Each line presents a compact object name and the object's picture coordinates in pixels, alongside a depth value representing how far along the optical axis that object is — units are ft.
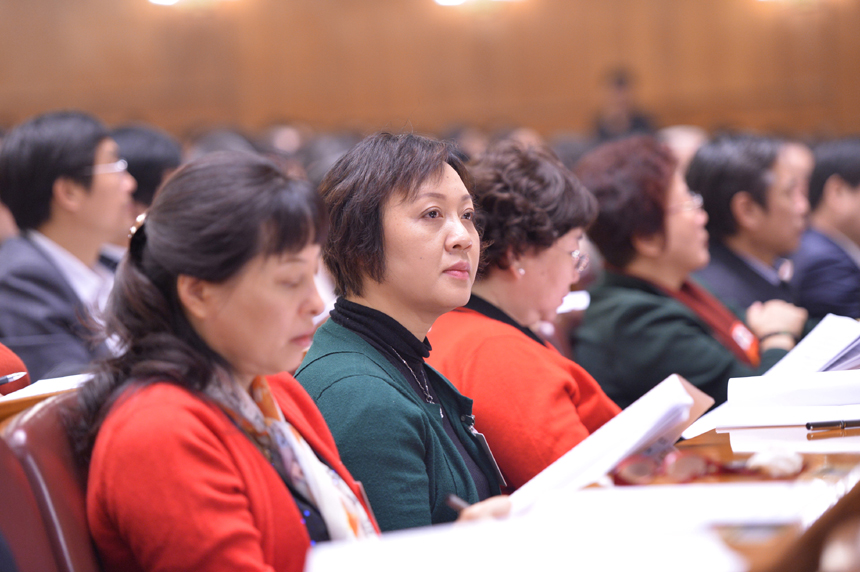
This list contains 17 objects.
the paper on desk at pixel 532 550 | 9.13
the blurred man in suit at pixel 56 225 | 12.28
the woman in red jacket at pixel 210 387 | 9.52
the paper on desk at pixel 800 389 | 10.69
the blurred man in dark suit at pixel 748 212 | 13.64
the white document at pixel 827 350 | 11.08
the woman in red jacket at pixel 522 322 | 10.83
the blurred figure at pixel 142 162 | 14.17
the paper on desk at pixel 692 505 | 9.37
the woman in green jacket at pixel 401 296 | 10.40
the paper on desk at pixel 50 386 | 10.02
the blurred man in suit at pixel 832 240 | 13.72
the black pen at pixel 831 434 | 10.47
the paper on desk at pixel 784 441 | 10.29
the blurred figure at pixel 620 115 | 34.60
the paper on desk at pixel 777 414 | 10.63
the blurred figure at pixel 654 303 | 12.12
